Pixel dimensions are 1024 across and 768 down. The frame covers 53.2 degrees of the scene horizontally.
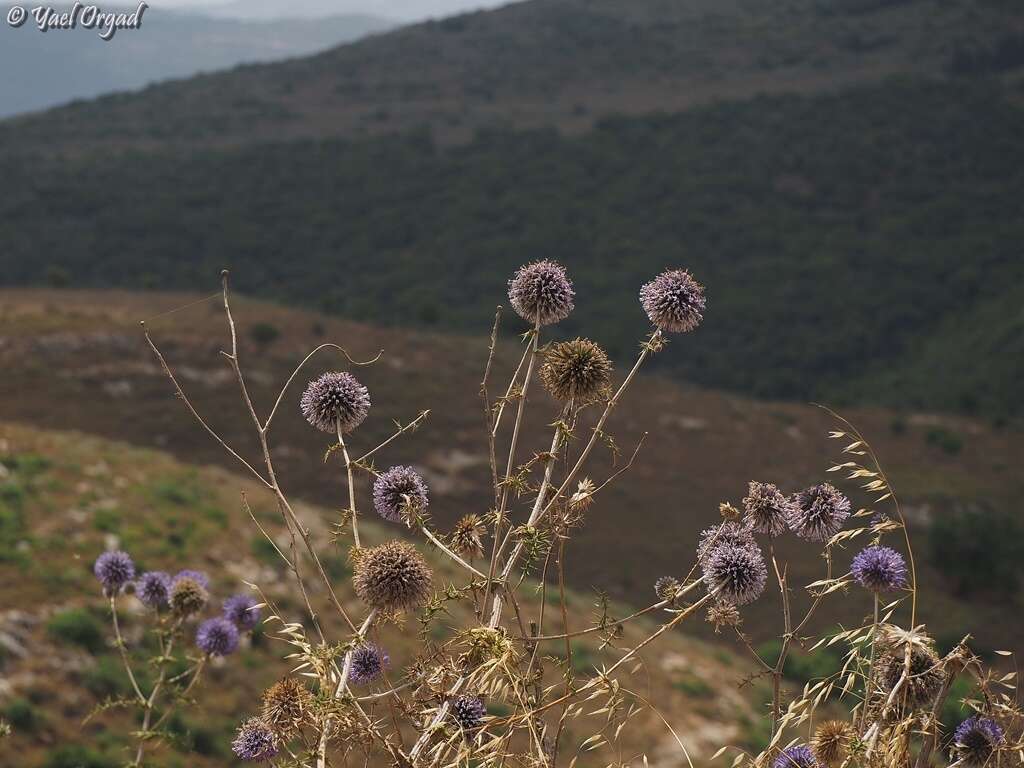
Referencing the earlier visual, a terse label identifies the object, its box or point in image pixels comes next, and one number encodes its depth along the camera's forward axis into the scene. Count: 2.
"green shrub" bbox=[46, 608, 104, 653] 12.85
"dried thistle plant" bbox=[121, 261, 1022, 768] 1.97
